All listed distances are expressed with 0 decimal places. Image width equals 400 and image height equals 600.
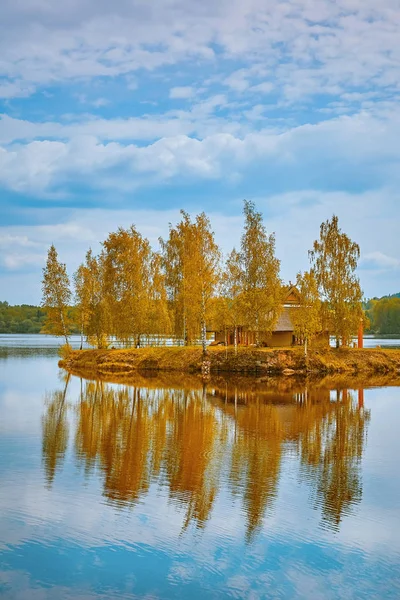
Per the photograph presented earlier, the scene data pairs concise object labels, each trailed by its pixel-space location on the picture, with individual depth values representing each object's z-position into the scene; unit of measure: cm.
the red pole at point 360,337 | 5258
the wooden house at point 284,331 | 5116
